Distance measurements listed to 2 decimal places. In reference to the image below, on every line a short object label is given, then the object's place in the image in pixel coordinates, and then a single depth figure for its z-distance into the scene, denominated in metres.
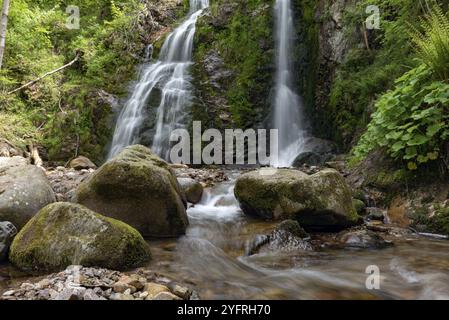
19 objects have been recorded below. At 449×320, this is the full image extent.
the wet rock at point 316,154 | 9.90
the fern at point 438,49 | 5.02
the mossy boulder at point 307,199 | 5.05
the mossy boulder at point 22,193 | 4.45
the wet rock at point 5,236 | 3.81
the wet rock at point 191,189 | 6.67
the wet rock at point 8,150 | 10.82
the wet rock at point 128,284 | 2.90
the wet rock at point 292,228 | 4.63
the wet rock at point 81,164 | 11.07
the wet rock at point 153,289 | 2.87
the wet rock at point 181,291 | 2.95
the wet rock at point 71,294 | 2.62
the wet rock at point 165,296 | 2.80
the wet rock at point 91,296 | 2.71
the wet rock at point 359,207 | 5.61
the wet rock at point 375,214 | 5.48
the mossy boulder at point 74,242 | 3.49
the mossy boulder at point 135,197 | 4.85
